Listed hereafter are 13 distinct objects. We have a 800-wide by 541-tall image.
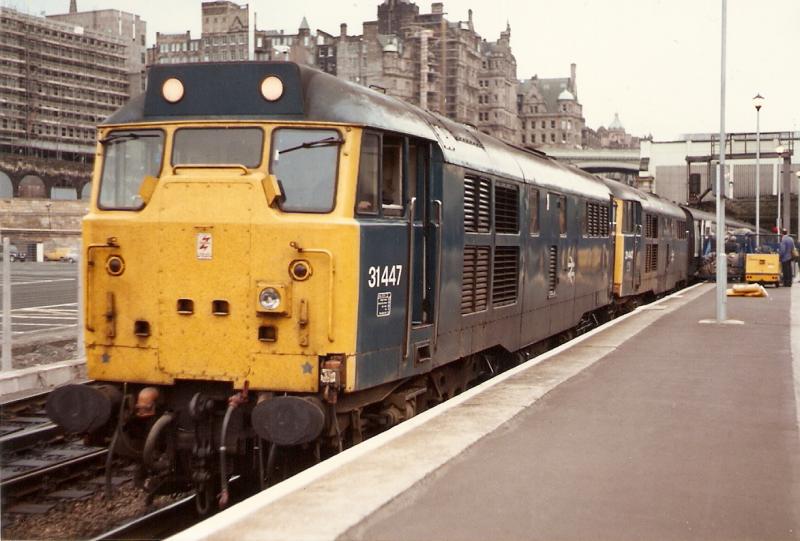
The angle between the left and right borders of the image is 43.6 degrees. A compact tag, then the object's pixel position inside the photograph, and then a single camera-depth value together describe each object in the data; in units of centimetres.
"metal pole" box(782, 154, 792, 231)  4719
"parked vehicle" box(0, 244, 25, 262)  6026
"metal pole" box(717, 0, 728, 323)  1953
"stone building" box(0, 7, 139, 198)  11219
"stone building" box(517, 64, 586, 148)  18625
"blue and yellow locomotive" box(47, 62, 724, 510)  779
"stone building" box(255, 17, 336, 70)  14825
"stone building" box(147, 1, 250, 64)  15450
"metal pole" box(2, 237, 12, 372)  1354
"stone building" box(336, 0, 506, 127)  14088
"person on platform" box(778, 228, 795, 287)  3522
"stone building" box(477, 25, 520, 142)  16450
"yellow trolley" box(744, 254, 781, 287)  3531
